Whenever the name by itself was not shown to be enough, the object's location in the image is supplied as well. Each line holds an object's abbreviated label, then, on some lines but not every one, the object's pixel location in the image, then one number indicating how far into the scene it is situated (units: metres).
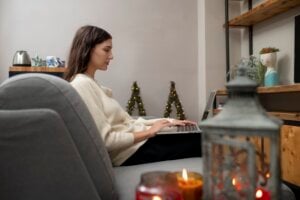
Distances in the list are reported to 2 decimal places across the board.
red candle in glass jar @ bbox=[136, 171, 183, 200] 0.42
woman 1.23
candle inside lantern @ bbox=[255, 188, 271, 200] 0.52
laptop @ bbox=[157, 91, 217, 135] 1.45
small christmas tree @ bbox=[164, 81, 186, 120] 2.97
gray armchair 0.73
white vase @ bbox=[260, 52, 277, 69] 2.36
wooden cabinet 1.71
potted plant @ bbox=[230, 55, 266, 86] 2.40
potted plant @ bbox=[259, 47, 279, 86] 2.34
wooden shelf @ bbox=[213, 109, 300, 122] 1.71
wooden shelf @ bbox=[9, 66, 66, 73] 2.46
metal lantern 0.39
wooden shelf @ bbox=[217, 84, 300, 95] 1.76
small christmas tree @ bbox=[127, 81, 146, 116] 2.89
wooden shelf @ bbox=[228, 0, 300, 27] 2.25
